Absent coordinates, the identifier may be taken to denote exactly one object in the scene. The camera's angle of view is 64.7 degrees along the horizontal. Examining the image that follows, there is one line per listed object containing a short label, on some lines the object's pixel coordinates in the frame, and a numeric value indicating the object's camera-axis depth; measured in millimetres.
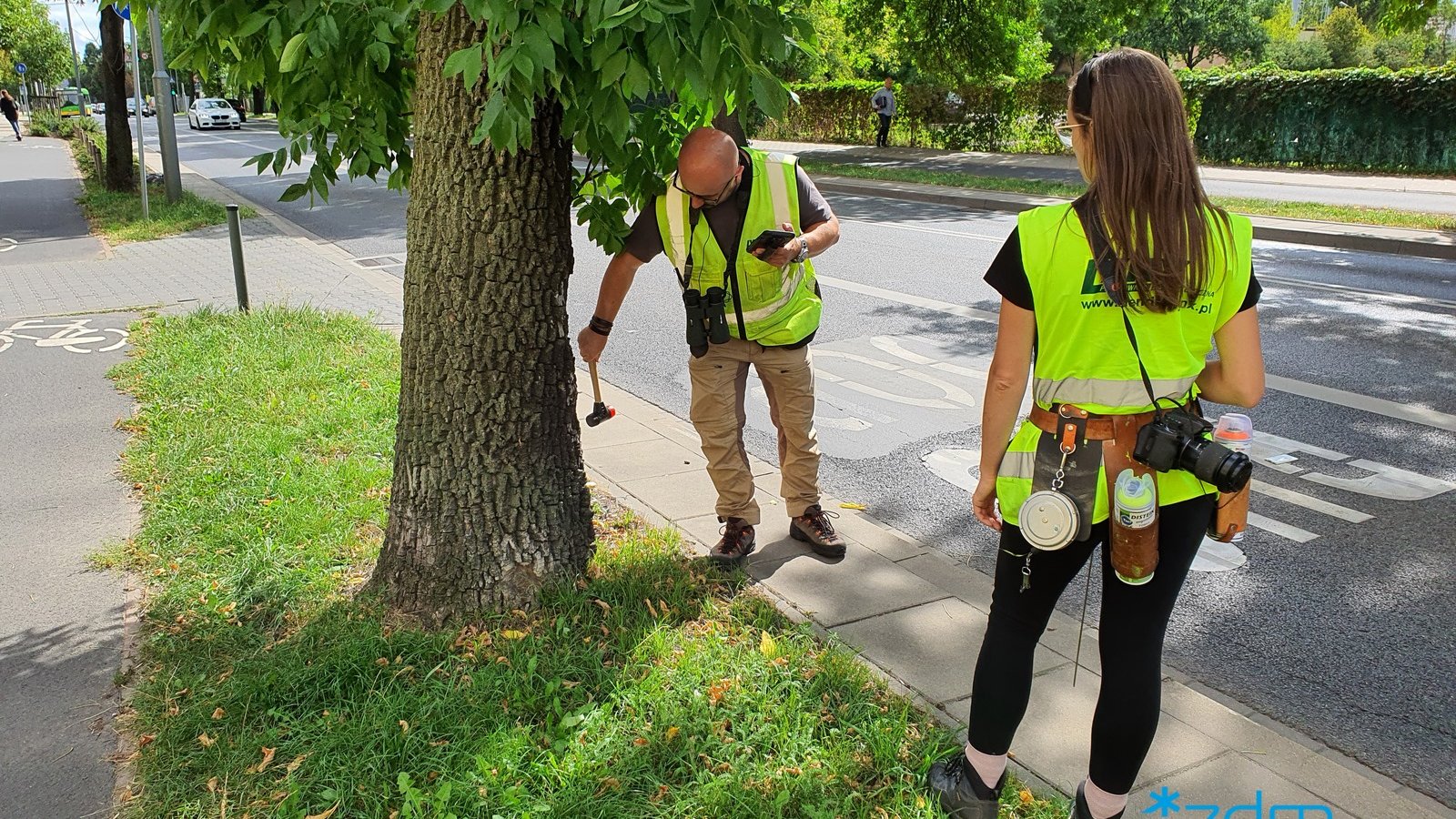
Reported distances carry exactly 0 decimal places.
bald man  4031
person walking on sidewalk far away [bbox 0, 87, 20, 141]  41512
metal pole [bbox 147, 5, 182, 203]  14633
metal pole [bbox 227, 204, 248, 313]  9469
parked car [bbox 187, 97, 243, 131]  50781
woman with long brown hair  2328
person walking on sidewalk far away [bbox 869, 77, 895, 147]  29766
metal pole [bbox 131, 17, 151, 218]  13717
